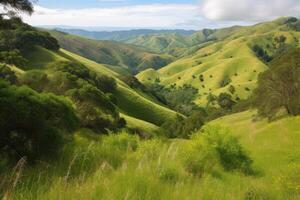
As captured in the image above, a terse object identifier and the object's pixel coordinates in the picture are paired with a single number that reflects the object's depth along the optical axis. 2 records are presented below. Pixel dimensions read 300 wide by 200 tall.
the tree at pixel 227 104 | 195.77
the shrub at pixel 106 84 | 129.50
